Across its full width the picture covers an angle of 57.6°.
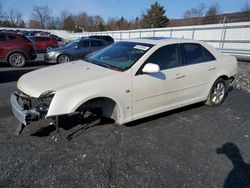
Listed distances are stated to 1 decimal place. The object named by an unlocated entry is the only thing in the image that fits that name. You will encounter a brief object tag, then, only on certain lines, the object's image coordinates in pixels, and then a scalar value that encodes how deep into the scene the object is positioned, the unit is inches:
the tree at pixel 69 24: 3329.2
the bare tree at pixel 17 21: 3602.4
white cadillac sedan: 129.3
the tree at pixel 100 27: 2687.0
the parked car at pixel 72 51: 464.1
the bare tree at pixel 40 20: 3831.2
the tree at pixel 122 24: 2778.1
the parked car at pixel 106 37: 731.2
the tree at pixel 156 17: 2069.4
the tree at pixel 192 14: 2465.6
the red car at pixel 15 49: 412.8
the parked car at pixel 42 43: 792.9
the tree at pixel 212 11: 2021.4
